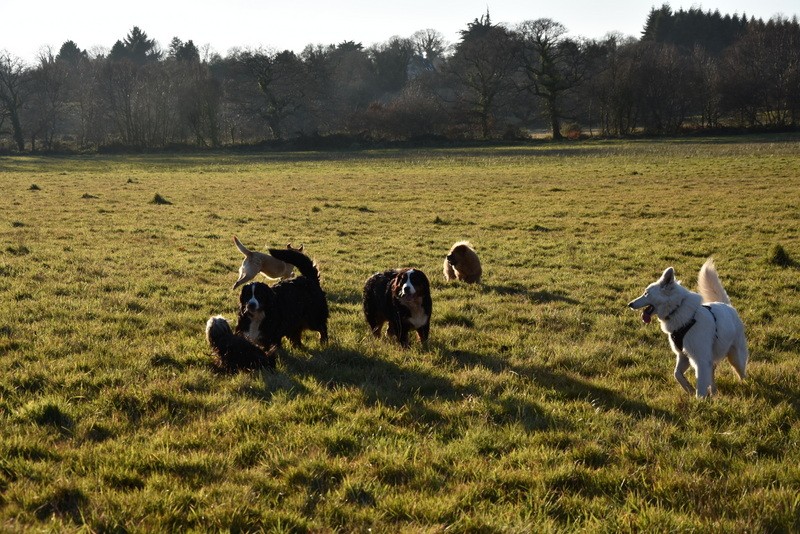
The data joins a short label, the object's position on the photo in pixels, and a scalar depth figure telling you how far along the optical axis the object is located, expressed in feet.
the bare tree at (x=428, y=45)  346.74
